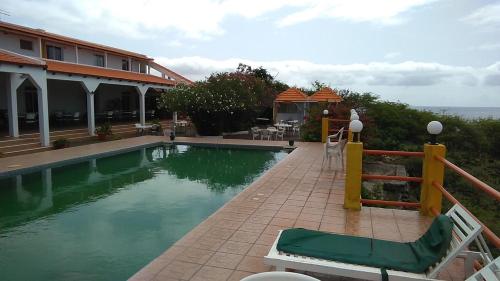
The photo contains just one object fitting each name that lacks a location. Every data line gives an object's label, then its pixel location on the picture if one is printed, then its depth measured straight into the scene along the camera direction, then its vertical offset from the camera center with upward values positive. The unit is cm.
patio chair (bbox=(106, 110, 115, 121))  2270 -36
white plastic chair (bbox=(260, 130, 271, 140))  1782 -117
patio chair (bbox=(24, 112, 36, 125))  1797 -44
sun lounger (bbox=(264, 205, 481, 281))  315 -133
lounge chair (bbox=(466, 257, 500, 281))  234 -102
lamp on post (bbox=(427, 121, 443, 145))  515 -24
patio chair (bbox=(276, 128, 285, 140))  1795 -113
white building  1421 +144
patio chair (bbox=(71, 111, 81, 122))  2119 -45
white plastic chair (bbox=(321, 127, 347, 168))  945 -98
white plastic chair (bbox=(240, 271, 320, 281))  187 -84
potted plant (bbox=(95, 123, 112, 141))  1756 -105
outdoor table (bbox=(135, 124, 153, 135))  1994 -101
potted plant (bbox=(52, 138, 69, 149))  1469 -134
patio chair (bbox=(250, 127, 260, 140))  1835 -112
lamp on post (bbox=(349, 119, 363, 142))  586 -25
